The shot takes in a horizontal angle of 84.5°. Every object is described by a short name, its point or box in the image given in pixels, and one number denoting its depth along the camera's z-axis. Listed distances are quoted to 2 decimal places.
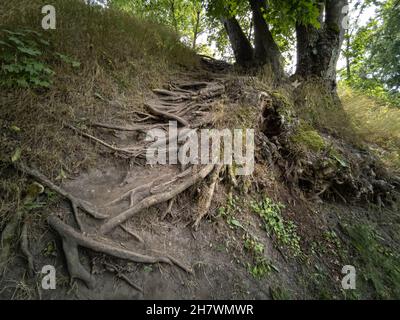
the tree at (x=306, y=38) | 4.82
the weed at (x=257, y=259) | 2.29
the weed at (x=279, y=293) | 2.17
